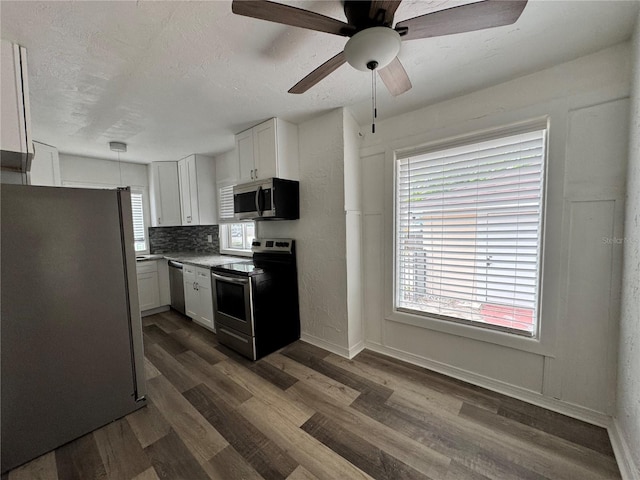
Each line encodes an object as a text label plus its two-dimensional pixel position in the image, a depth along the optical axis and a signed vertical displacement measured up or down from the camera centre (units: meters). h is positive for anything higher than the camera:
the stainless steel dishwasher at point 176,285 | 3.60 -0.86
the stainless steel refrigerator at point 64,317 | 1.40 -0.55
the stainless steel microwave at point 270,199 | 2.56 +0.30
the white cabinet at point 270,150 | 2.59 +0.84
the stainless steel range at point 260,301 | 2.42 -0.78
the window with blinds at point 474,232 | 1.77 -0.07
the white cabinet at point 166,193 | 4.11 +0.61
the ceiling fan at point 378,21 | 0.93 +0.84
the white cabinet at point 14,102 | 1.41 +0.78
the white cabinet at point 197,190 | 3.92 +0.63
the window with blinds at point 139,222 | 4.23 +0.13
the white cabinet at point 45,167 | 2.73 +0.74
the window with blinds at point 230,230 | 3.84 -0.04
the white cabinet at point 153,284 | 3.67 -0.85
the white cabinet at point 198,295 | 3.04 -0.88
